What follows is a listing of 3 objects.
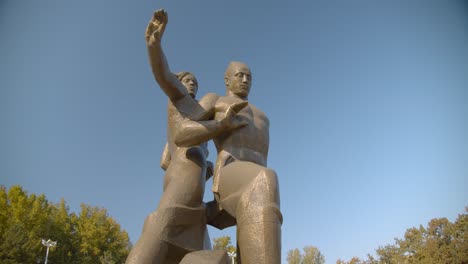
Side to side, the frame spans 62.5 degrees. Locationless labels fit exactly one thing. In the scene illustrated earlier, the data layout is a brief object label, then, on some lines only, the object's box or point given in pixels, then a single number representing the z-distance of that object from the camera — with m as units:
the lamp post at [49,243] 22.35
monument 3.19
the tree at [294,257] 44.97
